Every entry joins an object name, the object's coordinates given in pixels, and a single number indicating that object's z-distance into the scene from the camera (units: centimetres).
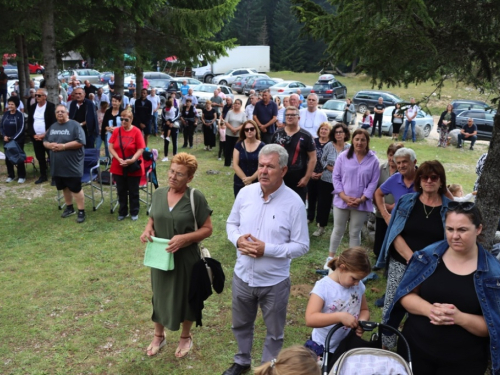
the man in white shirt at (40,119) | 965
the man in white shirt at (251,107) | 1308
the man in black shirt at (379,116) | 2034
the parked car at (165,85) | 2767
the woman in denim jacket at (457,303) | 304
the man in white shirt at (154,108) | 1691
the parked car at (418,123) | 2122
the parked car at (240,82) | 3641
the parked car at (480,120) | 2208
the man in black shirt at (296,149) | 657
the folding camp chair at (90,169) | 842
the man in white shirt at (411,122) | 1975
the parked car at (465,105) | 2553
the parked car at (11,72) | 3614
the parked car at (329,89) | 3222
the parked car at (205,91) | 2686
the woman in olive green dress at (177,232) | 418
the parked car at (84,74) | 3353
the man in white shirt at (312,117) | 855
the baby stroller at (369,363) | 280
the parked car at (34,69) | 4108
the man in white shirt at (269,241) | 373
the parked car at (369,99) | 2817
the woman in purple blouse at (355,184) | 584
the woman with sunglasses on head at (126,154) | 755
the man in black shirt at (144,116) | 1334
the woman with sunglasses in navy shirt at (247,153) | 638
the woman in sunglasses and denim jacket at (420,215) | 410
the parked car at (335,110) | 2247
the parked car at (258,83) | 3344
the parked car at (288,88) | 3195
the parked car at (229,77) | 3964
